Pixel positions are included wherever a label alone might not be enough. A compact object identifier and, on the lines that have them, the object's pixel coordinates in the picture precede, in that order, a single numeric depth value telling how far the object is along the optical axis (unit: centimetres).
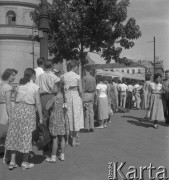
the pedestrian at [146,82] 1131
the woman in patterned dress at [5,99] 531
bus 2093
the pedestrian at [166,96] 988
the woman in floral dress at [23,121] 500
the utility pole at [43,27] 741
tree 1273
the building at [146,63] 11031
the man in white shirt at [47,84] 586
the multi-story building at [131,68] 10319
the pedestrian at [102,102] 946
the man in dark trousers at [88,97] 850
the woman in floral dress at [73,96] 652
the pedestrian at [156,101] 912
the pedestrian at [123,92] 1596
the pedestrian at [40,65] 686
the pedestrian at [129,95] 1642
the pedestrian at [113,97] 1282
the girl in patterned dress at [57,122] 549
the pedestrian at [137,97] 1673
